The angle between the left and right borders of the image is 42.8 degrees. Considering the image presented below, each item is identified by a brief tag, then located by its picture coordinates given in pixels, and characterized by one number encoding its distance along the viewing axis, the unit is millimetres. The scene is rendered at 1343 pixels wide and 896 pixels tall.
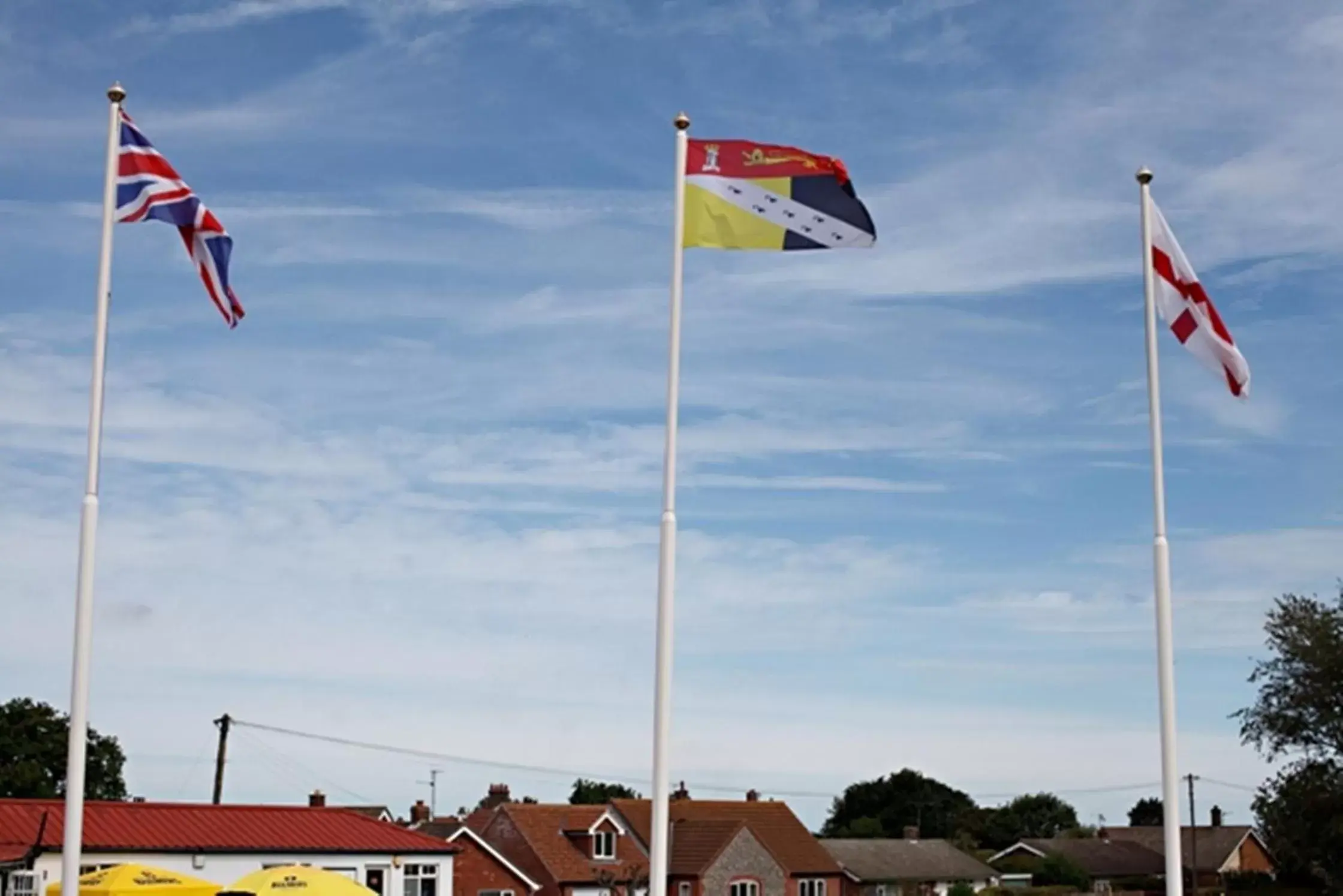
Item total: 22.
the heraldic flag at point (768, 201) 18078
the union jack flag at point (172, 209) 19250
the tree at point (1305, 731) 60969
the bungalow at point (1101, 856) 108125
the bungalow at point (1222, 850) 106875
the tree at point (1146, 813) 151500
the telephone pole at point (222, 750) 59688
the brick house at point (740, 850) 72688
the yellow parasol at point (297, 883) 23984
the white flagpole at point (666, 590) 17250
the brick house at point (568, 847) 66875
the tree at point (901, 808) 136000
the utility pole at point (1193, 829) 78894
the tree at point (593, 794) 119562
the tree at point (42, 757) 82438
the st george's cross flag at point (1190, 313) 19453
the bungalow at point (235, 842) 39625
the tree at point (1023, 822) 134875
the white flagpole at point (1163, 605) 19188
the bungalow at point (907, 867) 89000
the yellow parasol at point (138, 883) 26531
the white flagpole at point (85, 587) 17703
